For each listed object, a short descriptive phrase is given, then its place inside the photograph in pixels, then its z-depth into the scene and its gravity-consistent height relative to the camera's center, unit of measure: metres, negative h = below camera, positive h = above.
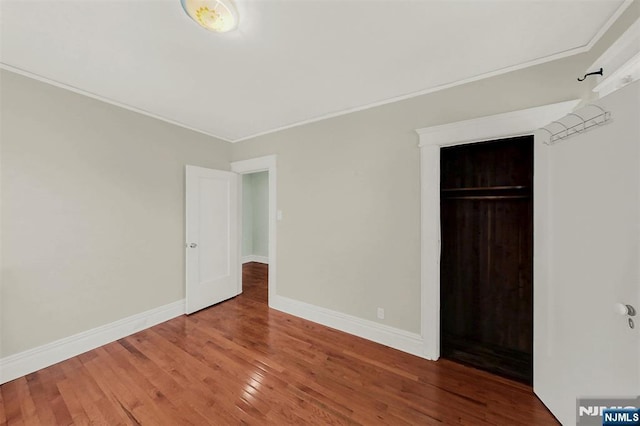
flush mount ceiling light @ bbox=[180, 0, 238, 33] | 1.21 +1.13
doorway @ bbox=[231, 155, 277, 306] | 5.87 -0.19
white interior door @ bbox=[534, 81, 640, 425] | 1.07 -0.30
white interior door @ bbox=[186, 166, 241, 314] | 3.04 -0.35
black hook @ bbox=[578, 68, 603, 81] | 1.41 +0.89
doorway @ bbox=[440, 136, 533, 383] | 2.14 -0.44
